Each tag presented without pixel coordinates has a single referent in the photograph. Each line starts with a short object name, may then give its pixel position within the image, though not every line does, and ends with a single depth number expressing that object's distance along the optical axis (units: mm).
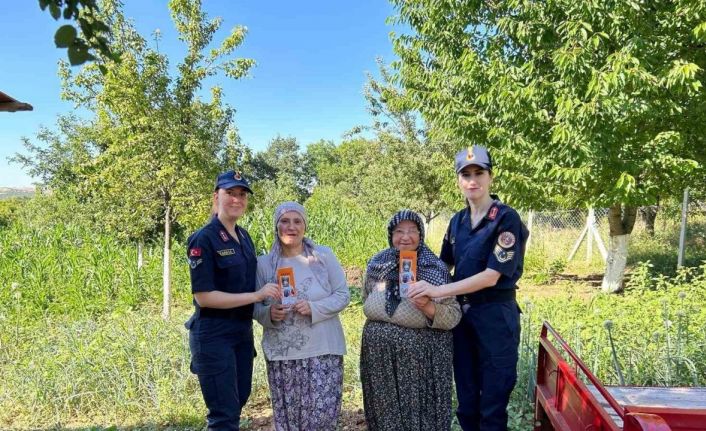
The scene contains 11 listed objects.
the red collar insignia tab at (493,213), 2486
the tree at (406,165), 13859
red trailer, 1576
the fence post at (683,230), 8281
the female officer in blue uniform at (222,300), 2434
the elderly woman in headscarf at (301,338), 2629
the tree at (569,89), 5691
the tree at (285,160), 55212
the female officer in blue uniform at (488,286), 2424
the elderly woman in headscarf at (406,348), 2633
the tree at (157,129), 5941
